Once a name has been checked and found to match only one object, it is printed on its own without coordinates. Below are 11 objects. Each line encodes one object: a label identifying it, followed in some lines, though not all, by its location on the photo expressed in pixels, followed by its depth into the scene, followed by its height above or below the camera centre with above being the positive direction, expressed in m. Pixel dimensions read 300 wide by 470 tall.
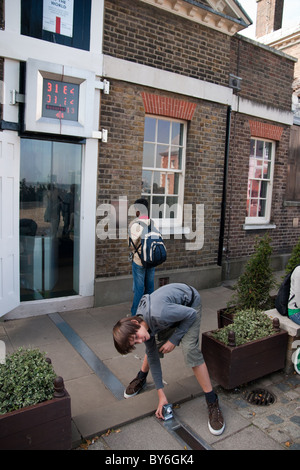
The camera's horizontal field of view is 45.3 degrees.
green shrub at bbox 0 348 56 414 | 2.64 -1.44
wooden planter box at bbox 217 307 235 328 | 4.91 -1.59
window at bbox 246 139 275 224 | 8.62 +0.49
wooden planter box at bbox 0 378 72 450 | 2.50 -1.70
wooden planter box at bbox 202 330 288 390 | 3.64 -1.66
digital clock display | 5.25 +1.37
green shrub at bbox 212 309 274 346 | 3.90 -1.42
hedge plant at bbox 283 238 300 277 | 5.30 -0.84
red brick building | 5.25 +1.00
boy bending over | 2.88 -1.12
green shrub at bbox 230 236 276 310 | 4.84 -1.07
